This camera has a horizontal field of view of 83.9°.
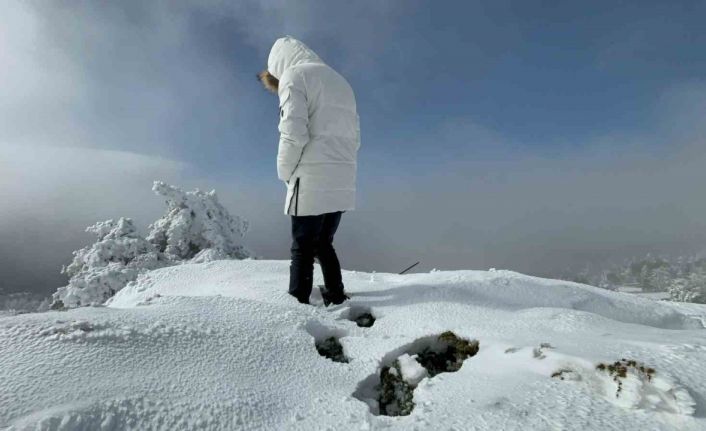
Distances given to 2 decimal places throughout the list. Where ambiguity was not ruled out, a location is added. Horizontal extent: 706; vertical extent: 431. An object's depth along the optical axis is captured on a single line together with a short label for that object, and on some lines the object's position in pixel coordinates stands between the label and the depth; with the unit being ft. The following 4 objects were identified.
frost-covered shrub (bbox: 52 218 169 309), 42.16
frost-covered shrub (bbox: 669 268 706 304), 163.51
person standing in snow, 13.07
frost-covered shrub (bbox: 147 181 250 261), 51.03
